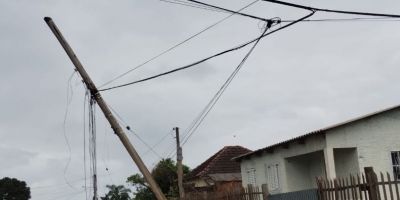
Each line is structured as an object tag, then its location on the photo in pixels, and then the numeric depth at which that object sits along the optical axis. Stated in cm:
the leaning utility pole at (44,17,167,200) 1705
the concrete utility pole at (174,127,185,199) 3055
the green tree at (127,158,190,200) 4303
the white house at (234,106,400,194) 2119
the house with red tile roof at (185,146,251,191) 3547
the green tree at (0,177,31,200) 8225
